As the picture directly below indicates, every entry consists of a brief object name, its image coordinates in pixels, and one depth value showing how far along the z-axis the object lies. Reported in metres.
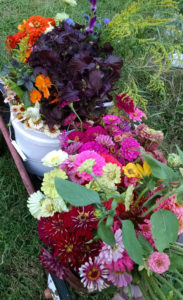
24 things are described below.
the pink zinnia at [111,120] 0.97
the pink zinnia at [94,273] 0.69
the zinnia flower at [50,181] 0.73
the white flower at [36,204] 0.78
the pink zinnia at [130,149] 0.86
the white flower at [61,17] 1.11
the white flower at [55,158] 0.76
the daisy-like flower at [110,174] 0.72
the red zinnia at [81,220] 0.70
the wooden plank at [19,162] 1.05
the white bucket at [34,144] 1.00
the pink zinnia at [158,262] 0.61
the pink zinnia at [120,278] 0.67
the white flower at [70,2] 1.00
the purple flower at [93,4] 0.92
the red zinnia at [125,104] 1.00
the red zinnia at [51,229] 0.72
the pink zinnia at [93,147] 0.84
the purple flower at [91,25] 0.94
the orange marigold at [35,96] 0.94
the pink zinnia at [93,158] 0.73
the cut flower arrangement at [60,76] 0.89
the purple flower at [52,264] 0.72
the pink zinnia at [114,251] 0.64
